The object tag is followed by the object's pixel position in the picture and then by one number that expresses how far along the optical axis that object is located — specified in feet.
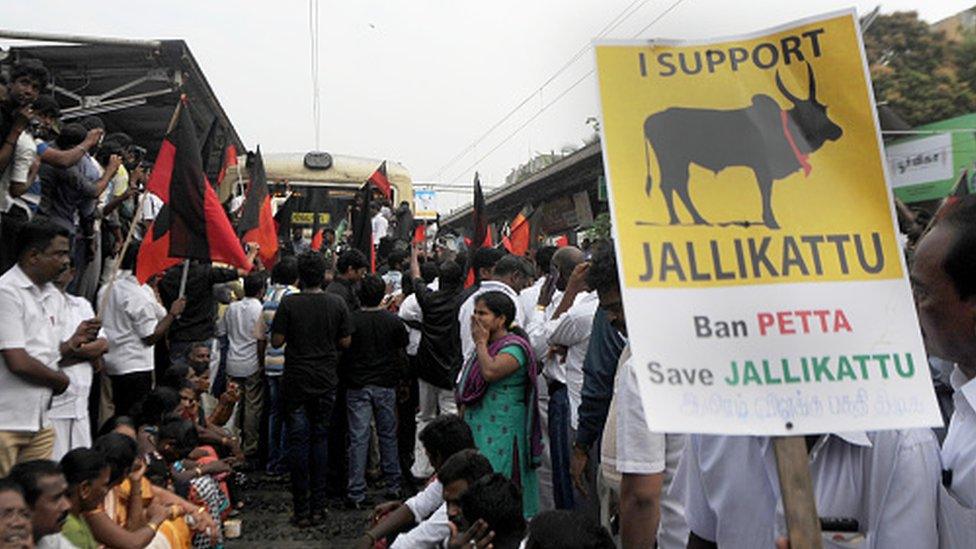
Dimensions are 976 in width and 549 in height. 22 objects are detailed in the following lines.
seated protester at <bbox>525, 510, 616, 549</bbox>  8.53
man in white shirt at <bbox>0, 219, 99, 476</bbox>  12.73
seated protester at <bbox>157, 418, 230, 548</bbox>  16.42
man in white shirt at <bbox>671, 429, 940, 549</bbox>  5.65
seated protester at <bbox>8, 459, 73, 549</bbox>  10.39
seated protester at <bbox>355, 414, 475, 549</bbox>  13.35
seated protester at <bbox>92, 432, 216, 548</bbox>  12.55
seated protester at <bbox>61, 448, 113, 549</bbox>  11.63
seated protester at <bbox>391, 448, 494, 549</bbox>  11.87
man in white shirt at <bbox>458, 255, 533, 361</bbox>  17.84
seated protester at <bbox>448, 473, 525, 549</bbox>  10.62
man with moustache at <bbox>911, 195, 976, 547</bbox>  5.66
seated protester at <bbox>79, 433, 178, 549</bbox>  12.03
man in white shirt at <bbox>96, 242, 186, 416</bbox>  19.06
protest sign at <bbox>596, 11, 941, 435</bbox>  5.57
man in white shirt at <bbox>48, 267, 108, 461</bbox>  14.23
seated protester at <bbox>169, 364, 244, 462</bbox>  18.93
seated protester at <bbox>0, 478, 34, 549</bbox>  9.43
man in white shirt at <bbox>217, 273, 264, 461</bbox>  24.27
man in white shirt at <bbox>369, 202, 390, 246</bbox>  39.75
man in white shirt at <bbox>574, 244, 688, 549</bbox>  9.49
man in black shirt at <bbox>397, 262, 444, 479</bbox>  21.11
